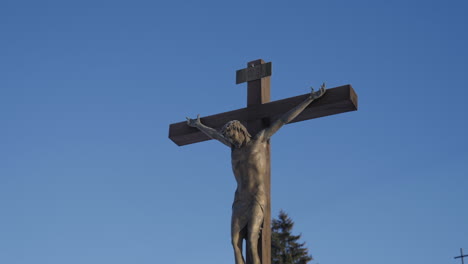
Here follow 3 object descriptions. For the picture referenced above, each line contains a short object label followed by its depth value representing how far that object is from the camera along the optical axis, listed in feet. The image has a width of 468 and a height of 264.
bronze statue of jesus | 22.06
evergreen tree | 94.58
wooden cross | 23.24
